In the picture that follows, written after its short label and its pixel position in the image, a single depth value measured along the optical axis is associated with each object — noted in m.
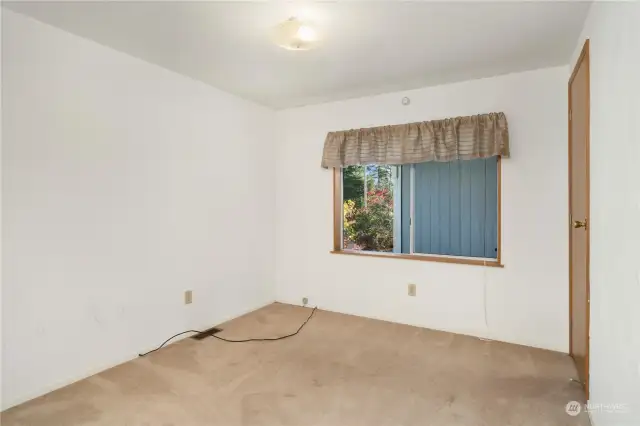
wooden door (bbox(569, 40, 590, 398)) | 2.12
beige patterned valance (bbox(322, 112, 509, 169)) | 3.09
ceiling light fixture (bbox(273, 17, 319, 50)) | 2.18
